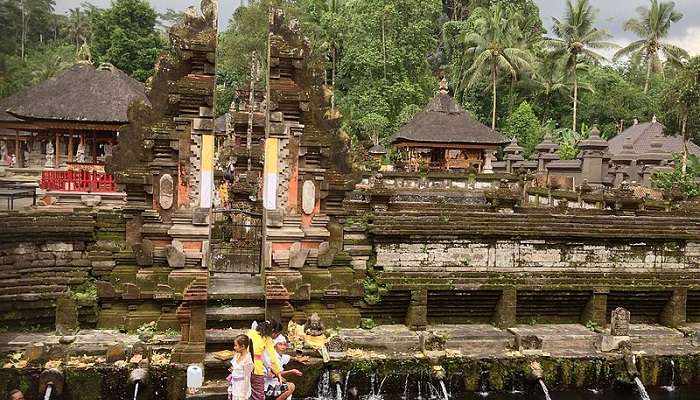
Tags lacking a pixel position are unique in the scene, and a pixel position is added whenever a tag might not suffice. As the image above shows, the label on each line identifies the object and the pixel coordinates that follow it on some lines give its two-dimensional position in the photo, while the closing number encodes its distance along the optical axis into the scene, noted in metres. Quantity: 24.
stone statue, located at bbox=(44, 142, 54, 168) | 22.65
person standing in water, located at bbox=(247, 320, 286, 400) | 7.25
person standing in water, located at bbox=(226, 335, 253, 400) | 6.88
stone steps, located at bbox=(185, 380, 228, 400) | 8.49
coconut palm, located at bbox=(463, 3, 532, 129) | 48.31
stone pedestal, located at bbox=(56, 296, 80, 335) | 9.55
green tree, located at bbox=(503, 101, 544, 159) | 46.88
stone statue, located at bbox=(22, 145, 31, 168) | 25.71
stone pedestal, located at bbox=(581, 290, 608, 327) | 11.33
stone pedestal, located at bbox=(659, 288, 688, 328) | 11.59
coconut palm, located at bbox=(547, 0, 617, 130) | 49.34
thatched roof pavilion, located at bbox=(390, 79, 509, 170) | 32.75
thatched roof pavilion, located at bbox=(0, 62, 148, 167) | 20.19
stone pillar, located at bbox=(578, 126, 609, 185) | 31.98
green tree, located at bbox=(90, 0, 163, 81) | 45.88
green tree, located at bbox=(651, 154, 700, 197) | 25.98
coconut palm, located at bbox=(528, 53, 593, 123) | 51.72
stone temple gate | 9.79
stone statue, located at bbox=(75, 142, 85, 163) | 21.27
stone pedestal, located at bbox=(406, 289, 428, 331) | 10.69
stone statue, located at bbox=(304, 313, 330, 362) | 9.34
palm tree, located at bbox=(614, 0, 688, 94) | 54.03
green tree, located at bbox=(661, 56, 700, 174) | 28.33
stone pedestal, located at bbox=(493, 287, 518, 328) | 10.98
